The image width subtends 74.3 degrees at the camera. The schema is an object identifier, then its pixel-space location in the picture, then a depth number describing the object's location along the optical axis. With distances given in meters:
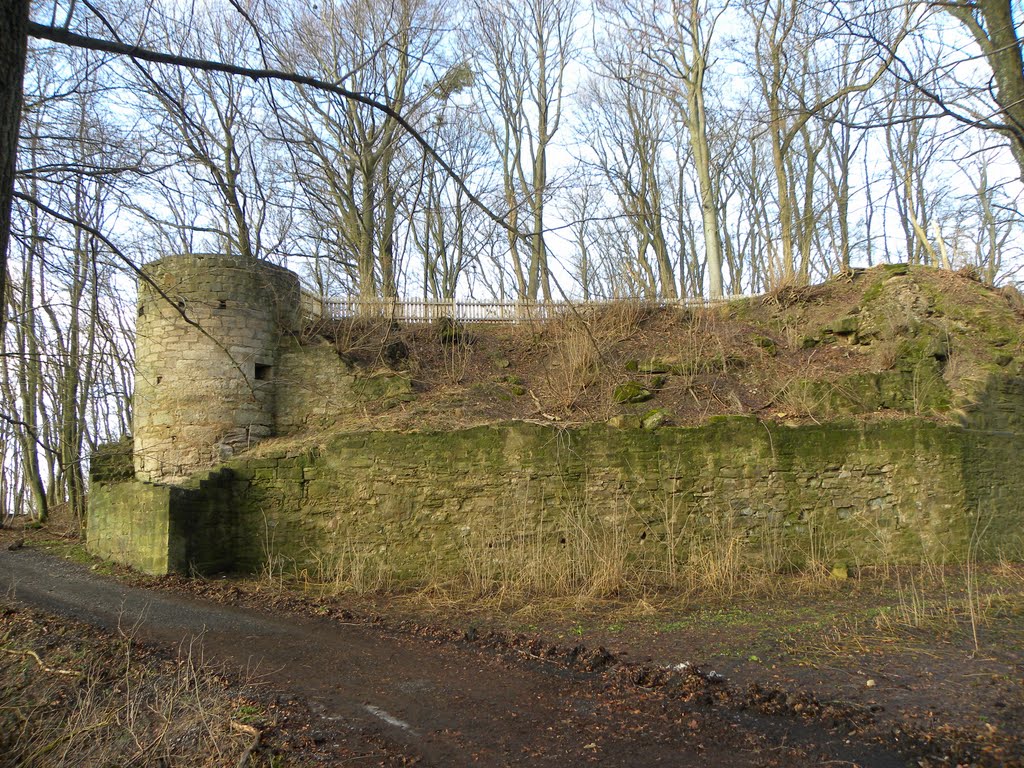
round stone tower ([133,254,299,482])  10.47
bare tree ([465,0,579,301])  17.28
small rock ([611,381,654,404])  10.47
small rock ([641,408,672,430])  9.46
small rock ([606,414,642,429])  9.38
